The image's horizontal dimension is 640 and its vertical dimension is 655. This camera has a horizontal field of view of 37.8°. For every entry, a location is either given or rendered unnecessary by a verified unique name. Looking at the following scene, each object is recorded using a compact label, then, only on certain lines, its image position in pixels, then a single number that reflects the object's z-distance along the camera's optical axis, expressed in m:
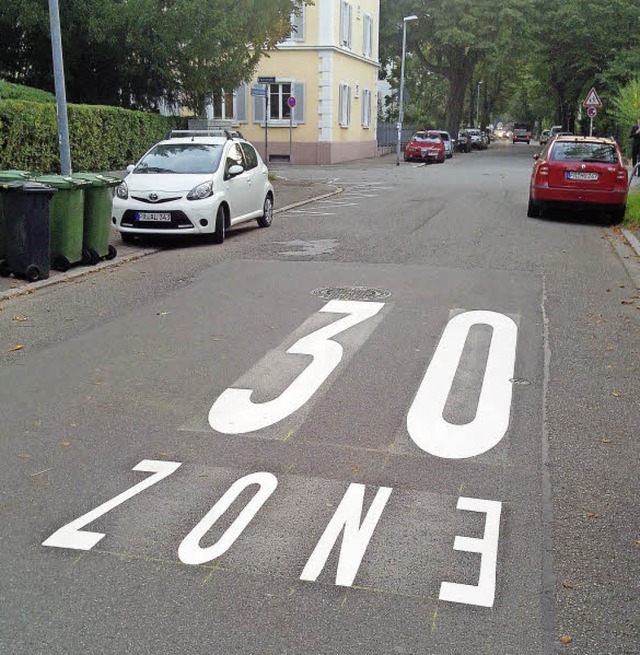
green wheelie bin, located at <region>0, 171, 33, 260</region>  11.19
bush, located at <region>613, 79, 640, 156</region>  31.67
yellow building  43.84
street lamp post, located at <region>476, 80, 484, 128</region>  108.86
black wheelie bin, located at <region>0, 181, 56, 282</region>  11.06
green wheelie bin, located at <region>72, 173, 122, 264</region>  12.66
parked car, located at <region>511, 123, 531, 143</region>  101.94
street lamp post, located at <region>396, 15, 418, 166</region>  45.38
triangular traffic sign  32.92
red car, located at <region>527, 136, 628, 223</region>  18.25
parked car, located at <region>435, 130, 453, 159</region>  53.24
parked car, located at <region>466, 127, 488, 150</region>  72.62
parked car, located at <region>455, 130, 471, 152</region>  65.94
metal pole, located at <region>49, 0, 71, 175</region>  14.84
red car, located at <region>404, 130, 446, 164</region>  48.69
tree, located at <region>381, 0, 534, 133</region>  56.34
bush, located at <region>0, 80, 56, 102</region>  19.25
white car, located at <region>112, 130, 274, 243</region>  14.40
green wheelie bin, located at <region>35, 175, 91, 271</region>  11.81
